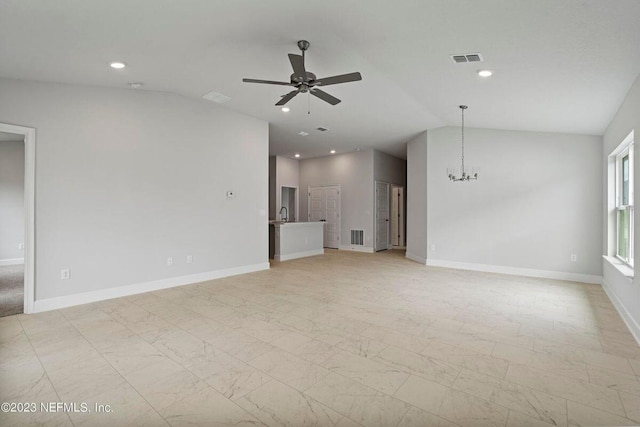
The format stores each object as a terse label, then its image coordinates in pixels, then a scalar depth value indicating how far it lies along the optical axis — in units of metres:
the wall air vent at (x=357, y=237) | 9.88
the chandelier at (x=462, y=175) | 5.41
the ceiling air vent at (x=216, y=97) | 5.17
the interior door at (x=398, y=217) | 11.32
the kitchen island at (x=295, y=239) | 7.89
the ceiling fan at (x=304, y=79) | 3.26
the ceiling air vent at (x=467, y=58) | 3.34
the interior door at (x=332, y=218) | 10.38
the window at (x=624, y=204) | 4.11
